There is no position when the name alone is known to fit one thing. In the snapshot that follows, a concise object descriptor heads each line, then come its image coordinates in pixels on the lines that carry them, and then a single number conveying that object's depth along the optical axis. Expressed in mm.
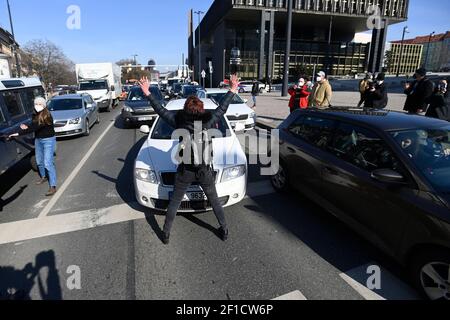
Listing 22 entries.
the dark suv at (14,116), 5388
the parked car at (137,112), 11797
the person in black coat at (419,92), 6723
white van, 18688
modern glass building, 48062
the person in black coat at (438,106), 6841
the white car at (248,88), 36600
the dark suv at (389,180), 2506
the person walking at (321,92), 7957
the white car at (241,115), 9945
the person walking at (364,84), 8799
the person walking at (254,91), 16234
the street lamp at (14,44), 24953
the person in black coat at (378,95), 7910
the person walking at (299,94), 9164
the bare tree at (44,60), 35250
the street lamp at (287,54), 19423
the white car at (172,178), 3936
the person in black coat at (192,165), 3314
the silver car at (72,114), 9891
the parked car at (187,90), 18706
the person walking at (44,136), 5027
